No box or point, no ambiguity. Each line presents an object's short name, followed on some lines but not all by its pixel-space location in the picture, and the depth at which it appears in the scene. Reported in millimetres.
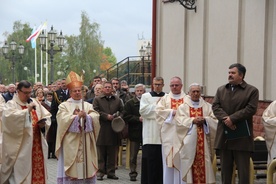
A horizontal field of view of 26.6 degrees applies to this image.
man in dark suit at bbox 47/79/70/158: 15883
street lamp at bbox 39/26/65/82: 27777
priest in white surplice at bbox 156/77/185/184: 9914
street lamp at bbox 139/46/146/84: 23844
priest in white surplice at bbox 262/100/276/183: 9048
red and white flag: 55084
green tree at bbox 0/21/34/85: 89438
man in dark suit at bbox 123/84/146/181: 12375
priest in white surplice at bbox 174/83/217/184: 9445
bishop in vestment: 9734
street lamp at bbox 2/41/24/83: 38375
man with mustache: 8438
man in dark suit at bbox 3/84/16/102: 18203
